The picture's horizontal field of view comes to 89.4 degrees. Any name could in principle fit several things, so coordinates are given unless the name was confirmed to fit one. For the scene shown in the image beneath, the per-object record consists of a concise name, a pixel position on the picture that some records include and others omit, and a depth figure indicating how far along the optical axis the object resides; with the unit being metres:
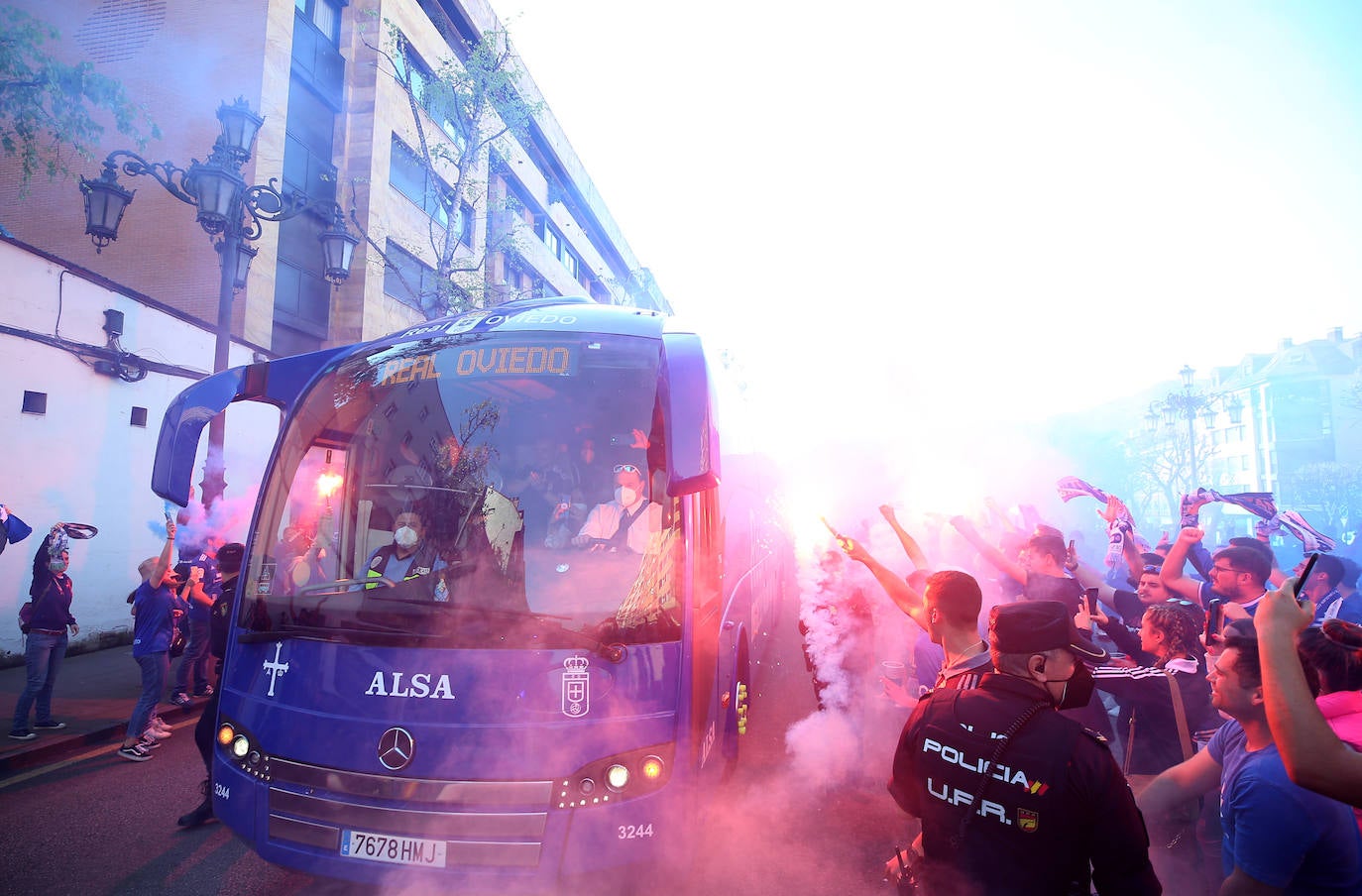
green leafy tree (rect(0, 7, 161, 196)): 7.40
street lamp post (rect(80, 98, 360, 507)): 7.88
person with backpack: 6.14
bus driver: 3.42
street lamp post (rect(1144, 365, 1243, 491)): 23.06
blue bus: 3.02
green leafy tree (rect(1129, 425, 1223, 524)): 32.56
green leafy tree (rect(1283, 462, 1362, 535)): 29.78
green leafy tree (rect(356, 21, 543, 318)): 15.23
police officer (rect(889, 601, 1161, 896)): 1.95
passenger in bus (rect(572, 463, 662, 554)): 3.51
